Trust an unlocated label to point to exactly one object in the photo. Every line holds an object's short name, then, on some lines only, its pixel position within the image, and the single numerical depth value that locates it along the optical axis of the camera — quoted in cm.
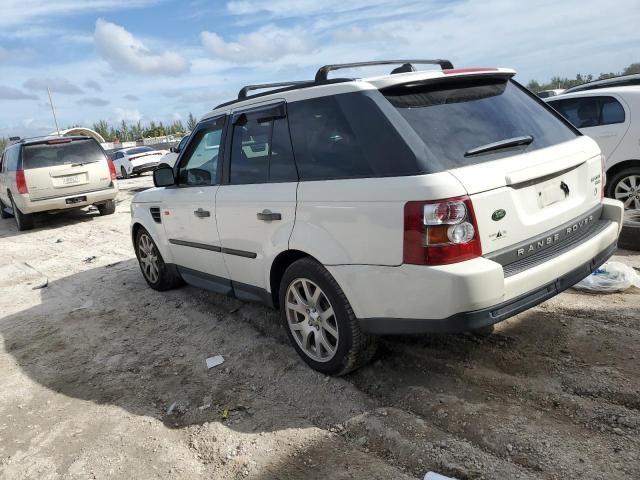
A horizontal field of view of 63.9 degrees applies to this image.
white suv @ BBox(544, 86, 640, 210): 628
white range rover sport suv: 263
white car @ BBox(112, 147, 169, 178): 2338
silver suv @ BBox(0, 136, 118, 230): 1052
